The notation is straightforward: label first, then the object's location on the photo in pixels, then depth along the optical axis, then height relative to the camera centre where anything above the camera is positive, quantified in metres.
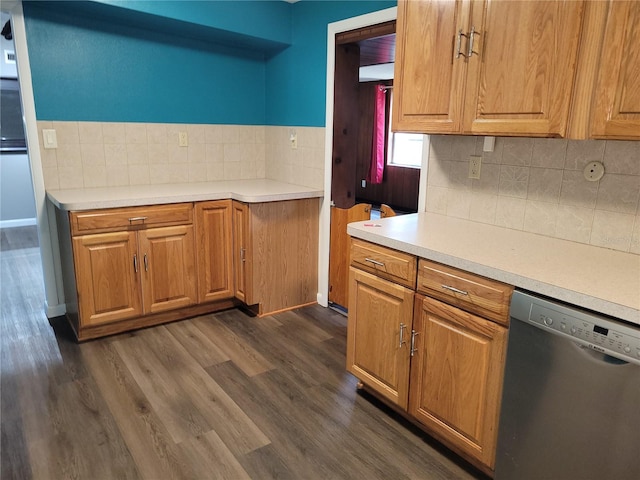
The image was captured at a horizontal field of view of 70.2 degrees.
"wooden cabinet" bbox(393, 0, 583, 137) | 1.58 +0.28
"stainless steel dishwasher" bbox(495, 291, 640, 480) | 1.25 -0.75
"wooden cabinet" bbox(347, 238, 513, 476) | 1.62 -0.80
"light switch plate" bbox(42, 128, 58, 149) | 2.89 -0.05
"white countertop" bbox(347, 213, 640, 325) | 1.32 -0.42
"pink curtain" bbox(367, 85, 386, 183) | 7.43 -0.03
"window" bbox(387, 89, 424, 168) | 7.46 -0.20
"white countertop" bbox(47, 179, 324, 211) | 2.62 -0.38
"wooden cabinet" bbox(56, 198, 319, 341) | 2.68 -0.81
